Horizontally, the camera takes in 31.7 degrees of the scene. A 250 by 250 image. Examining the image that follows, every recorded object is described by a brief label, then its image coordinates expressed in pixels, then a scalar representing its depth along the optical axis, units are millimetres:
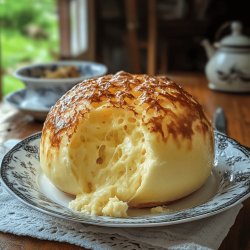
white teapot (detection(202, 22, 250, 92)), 1427
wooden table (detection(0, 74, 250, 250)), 534
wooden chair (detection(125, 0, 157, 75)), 2539
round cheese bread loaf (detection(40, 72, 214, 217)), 566
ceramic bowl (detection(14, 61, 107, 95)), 1060
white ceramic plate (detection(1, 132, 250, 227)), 511
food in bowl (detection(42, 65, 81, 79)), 1155
